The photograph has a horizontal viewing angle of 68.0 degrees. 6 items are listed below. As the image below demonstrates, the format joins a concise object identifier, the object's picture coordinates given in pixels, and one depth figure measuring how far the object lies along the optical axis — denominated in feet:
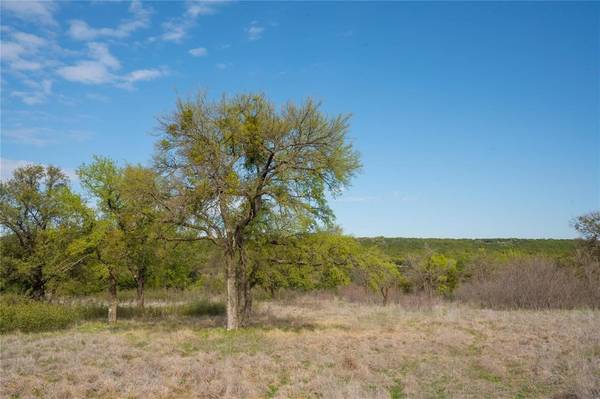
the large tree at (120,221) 59.16
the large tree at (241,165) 57.62
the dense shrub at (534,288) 95.40
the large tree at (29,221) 86.07
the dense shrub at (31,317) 63.46
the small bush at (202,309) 91.66
